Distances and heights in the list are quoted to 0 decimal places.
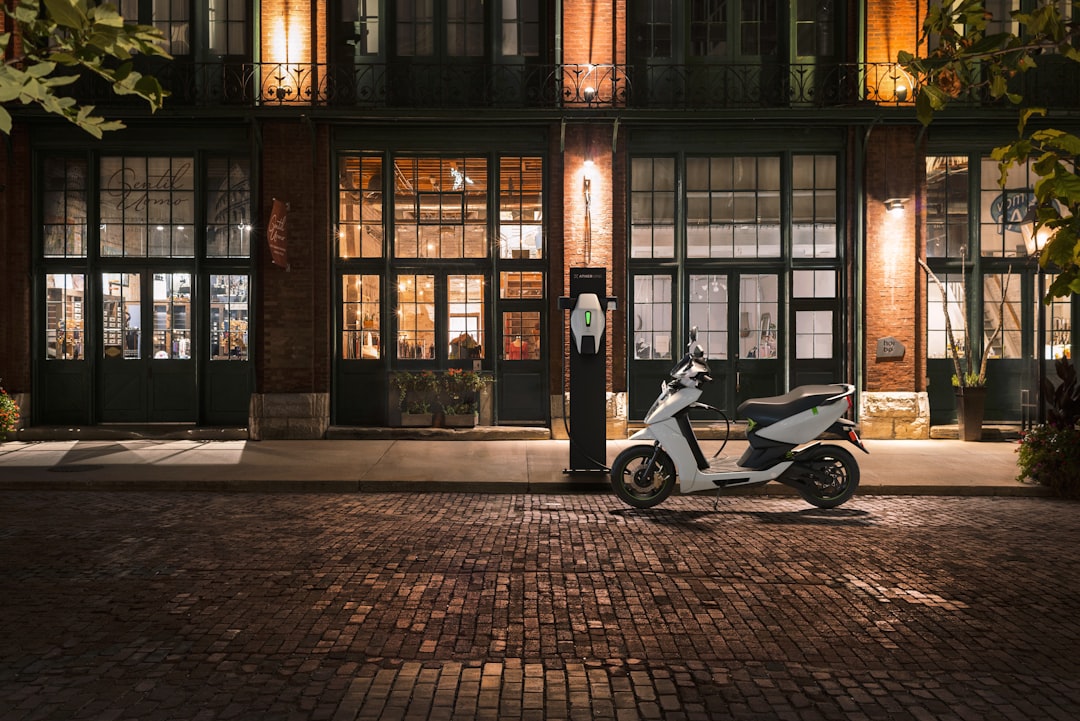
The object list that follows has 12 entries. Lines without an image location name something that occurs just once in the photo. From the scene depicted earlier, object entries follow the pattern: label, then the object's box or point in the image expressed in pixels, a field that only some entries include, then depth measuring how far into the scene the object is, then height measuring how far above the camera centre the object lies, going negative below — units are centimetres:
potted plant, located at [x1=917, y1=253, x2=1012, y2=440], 1482 -47
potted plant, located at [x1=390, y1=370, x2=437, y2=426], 1548 -56
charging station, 1102 -16
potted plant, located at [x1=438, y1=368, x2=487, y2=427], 1542 -57
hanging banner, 1430 +200
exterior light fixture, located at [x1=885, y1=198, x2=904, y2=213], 1521 +255
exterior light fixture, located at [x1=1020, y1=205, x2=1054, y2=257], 1239 +166
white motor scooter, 930 -90
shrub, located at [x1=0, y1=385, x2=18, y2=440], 1391 -78
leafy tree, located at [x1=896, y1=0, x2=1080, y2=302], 420 +143
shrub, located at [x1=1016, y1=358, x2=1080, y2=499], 1030 -96
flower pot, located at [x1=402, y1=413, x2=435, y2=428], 1548 -95
